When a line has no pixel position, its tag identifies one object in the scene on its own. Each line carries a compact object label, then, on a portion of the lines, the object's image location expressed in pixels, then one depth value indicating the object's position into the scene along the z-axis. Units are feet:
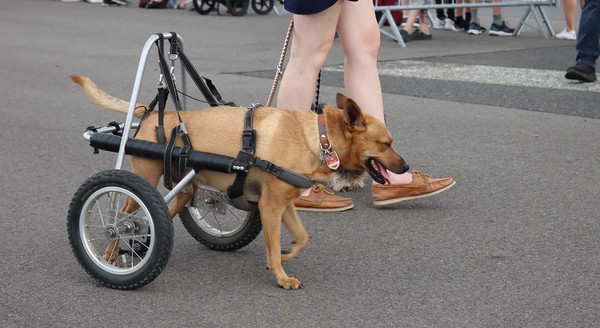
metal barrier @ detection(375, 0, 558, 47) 38.09
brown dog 10.79
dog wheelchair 10.38
